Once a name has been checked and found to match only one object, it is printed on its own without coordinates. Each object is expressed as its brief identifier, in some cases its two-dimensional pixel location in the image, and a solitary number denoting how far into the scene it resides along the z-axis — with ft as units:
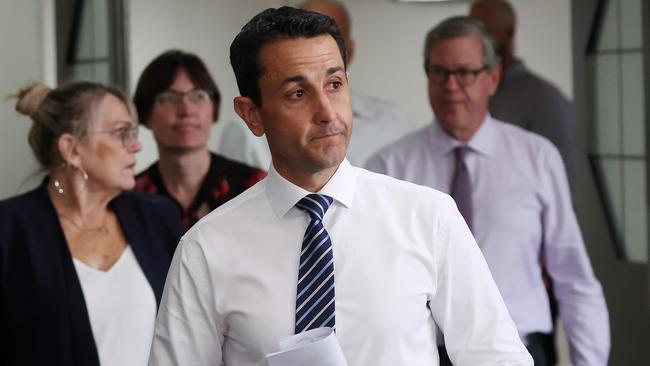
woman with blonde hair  19.89
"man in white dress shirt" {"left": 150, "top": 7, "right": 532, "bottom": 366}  11.88
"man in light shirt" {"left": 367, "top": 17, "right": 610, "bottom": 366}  21.84
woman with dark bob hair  24.67
